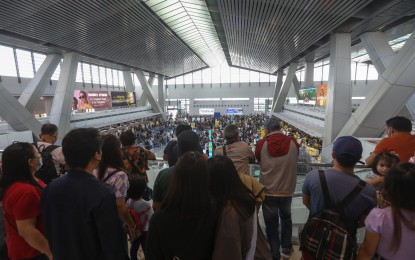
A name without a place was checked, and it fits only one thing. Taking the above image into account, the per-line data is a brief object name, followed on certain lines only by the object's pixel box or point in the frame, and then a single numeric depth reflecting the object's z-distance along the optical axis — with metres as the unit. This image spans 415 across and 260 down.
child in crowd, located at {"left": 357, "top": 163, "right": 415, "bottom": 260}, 1.34
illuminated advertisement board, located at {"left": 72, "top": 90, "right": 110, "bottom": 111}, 19.80
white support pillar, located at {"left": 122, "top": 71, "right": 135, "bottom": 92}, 28.77
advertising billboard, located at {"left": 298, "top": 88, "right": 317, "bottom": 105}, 20.23
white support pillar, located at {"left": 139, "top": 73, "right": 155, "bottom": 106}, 32.92
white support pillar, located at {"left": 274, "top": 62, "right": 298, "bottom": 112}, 23.23
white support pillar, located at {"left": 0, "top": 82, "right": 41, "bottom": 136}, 11.27
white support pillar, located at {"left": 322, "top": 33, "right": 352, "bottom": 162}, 10.84
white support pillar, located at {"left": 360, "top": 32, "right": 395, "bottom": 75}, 10.79
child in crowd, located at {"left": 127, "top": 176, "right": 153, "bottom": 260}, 2.35
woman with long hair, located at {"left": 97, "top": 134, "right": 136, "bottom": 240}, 2.03
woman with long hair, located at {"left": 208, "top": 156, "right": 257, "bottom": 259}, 1.34
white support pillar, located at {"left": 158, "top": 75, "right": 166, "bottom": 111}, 34.34
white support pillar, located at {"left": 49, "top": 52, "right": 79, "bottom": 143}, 14.52
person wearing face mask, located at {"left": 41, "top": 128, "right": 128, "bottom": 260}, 1.47
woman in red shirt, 1.59
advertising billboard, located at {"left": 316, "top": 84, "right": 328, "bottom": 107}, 17.01
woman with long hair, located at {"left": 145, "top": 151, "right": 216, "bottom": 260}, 1.27
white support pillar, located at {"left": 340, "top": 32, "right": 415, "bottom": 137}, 7.74
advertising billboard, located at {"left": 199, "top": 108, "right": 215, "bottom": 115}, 41.47
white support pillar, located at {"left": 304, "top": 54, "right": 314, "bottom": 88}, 22.64
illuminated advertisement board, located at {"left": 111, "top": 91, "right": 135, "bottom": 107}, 23.80
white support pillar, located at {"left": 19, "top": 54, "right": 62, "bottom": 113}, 13.70
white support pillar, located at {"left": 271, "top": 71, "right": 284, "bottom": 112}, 31.12
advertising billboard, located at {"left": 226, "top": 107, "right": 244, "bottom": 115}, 40.28
